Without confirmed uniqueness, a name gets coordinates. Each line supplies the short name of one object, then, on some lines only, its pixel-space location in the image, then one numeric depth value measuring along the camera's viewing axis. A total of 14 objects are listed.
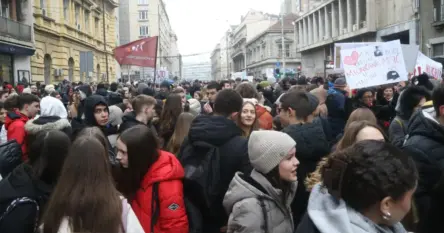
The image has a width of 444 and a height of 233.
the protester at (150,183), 3.22
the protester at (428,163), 2.93
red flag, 13.91
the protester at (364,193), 1.73
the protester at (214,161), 3.62
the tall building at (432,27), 26.28
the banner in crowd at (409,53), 10.45
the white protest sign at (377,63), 8.10
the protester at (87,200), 2.34
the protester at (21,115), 5.59
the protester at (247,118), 5.04
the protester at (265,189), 2.73
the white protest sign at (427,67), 11.24
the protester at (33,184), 2.58
